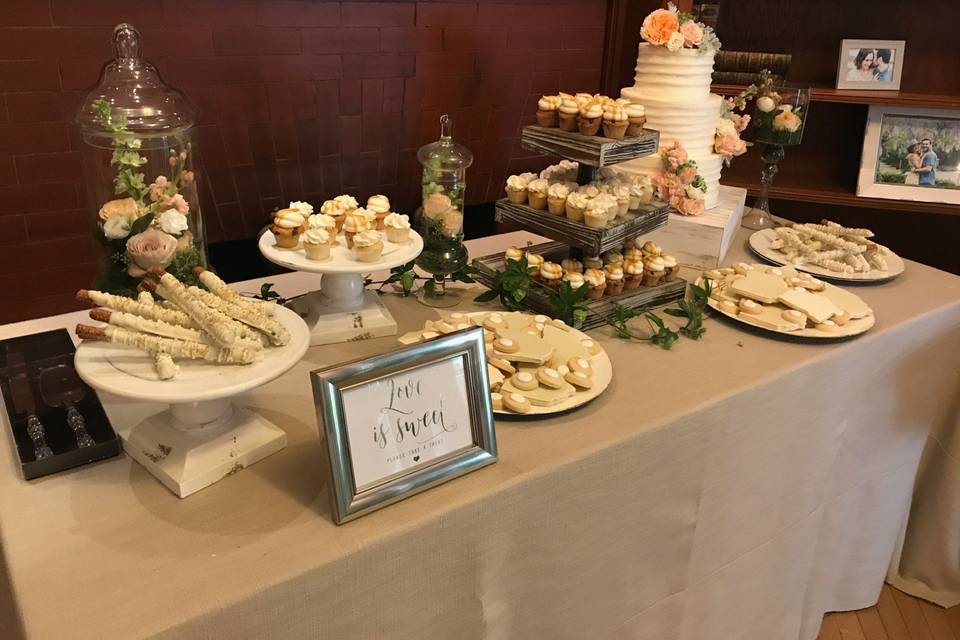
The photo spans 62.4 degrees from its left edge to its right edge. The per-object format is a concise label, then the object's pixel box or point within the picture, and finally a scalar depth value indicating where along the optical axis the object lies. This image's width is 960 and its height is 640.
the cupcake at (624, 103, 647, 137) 1.27
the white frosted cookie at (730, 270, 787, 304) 1.35
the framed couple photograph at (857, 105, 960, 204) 2.17
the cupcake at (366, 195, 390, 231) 1.21
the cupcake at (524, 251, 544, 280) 1.34
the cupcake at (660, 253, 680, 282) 1.39
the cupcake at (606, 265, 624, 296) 1.32
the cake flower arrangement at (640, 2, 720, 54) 1.51
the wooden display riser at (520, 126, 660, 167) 1.24
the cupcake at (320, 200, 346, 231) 1.20
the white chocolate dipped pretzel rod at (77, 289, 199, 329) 0.86
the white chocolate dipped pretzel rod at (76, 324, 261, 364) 0.82
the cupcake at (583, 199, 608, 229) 1.26
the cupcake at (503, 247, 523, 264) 1.36
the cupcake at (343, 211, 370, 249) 1.16
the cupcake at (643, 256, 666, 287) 1.38
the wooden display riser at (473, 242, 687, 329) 1.31
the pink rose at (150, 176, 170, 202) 1.01
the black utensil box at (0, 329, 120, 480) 0.88
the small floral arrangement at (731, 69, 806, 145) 1.73
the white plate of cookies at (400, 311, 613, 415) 1.02
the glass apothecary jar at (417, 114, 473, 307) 1.30
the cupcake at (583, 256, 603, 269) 1.34
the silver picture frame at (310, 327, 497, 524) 0.78
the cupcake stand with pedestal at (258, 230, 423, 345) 1.16
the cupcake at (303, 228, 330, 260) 1.12
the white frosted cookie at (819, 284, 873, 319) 1.34
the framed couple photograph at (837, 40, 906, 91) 2.19
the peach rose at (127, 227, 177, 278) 0.94
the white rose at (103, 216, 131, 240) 0.96
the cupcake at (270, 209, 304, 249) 1.14
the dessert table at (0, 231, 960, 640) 0.76
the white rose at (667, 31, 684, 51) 1.51
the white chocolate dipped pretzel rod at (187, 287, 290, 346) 0.87
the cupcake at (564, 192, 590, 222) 1.28
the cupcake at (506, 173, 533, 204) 1.36
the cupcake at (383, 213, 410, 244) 1.19
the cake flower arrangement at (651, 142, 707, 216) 1.55
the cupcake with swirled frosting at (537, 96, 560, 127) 1.30
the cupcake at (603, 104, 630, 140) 1.25
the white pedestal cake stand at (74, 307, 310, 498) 0.79
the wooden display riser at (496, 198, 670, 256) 1.27
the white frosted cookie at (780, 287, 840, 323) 1.29
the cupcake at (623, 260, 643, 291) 1.35
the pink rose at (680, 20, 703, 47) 1.51
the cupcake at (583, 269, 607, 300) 1.30
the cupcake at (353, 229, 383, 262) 1.12
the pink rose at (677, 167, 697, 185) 1.54
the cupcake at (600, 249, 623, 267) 1.35
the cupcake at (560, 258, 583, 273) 1.36
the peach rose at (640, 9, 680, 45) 1.51
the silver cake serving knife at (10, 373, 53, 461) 0.88
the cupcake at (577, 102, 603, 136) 1.25
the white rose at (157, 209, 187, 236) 0.98
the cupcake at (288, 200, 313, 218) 1.17
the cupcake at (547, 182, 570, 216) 1.32
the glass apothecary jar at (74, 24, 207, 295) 0.97
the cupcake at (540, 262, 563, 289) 1.31
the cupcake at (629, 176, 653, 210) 1.36
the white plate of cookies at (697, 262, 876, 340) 1.28
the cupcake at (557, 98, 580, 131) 1.28
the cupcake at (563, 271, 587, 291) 1.29
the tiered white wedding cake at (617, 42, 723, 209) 1.55
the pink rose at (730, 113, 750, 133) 1.73
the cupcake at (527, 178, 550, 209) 1.34
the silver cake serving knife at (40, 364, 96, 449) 0.92
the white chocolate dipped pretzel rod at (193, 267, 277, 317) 0.92
